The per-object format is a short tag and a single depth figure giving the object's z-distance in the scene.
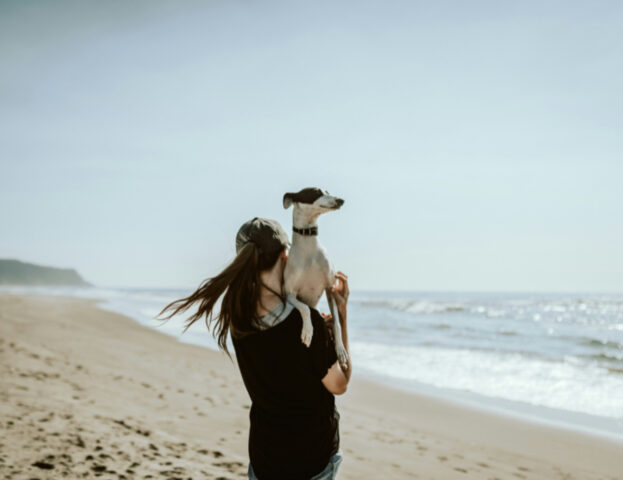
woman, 1.76
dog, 2.07
